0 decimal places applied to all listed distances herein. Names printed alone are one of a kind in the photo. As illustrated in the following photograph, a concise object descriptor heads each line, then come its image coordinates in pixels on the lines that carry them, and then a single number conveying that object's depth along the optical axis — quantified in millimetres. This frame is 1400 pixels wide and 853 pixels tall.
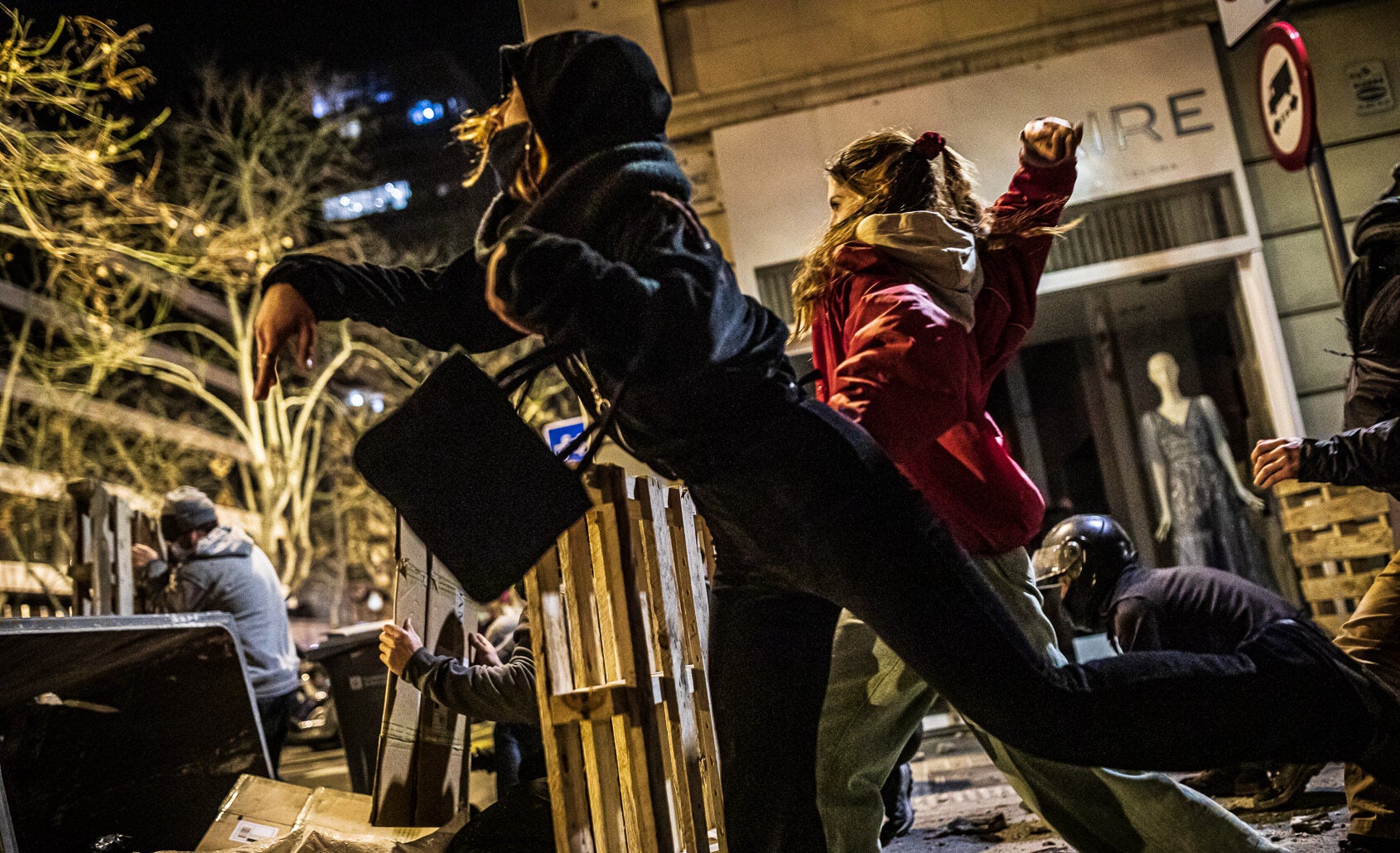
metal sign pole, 6387
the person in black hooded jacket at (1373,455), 3551
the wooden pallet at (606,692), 2516
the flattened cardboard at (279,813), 4102
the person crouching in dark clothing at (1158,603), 4191
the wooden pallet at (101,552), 7059
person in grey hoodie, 6312
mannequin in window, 8141
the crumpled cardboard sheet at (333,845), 3688
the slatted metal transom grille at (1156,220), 8312
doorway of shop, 8523
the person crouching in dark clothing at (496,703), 3717
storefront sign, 8328
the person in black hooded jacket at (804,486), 2002
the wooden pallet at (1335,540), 6098
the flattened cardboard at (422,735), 4066
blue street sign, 8172
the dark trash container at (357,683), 6824
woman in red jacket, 2326
